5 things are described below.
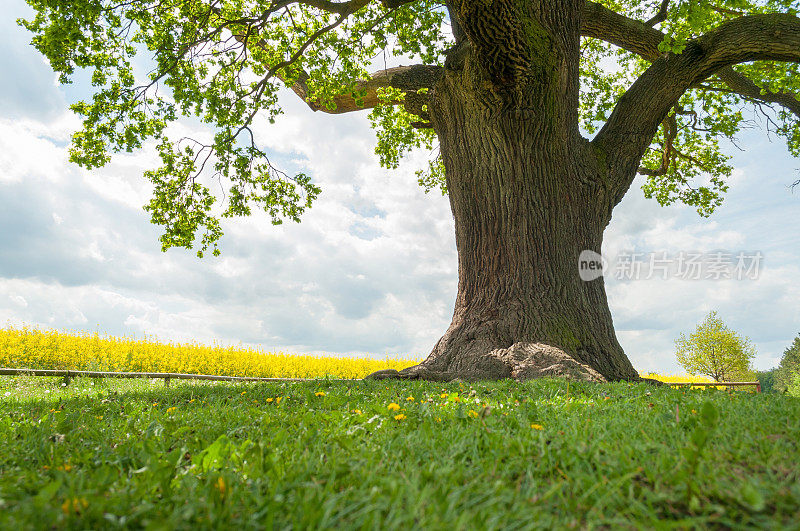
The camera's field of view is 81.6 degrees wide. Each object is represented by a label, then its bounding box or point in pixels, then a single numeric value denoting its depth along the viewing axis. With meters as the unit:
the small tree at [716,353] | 30.30
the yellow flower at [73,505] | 1.47
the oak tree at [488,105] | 7.56
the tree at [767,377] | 44.11
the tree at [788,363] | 45.47
